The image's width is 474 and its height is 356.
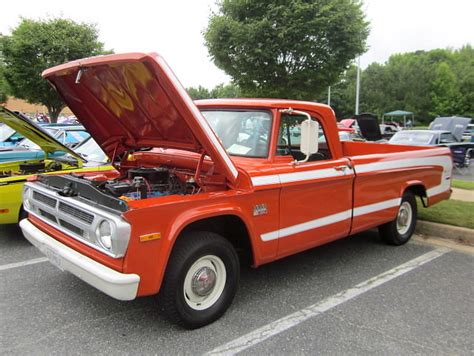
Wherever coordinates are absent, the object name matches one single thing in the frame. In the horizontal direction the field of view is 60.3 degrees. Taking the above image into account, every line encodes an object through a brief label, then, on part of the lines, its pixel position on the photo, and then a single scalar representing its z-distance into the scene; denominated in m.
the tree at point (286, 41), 12.83
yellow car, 5.20
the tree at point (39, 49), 18.00
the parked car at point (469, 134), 17.91
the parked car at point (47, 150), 6.97
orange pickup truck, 2.91
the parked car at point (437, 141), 13.73
